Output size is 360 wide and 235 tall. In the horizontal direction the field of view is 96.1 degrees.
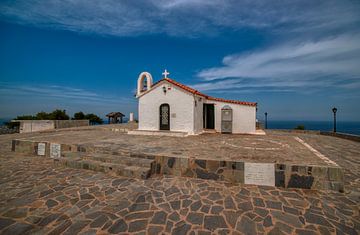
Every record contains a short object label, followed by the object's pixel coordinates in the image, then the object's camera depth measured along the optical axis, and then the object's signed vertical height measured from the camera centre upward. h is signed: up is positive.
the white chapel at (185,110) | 12.27 +0.89
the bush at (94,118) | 39.78 +0.51
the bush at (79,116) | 36.49 +0.92
